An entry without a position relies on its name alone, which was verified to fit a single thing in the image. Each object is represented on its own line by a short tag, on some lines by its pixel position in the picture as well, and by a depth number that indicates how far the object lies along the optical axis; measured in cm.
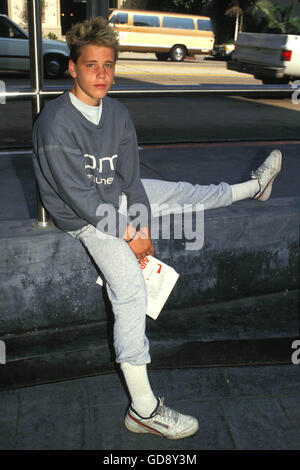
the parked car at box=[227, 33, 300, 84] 1313
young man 245
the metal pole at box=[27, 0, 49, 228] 257
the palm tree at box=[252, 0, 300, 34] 2753
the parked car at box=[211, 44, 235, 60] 2764
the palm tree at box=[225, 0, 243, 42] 3031
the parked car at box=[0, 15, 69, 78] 1434
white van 2327
